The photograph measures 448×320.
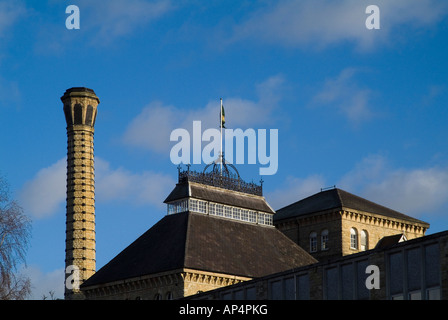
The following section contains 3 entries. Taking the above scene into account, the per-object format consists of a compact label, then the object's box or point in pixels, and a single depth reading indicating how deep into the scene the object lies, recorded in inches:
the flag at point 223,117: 3513.8
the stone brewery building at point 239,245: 1547.7
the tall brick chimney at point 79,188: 3722.9
